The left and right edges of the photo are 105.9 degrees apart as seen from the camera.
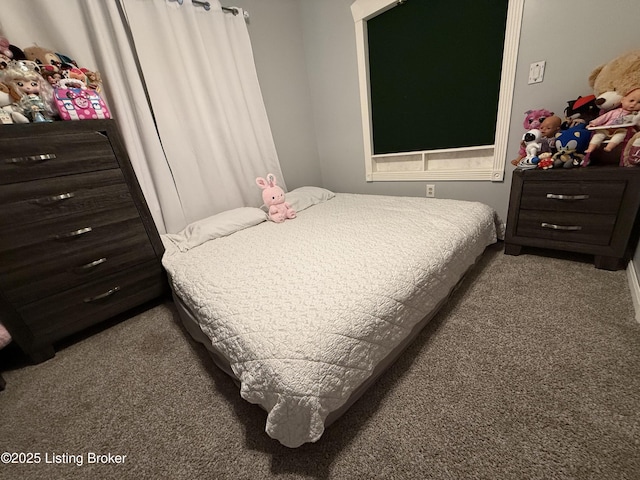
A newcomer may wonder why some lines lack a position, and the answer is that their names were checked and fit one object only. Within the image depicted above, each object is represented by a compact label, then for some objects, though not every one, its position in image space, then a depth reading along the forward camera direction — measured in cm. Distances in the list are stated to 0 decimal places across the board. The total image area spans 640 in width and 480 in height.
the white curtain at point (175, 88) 146
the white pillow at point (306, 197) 218
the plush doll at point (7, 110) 113
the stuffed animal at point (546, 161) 146
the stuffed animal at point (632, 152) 121
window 165
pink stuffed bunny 189
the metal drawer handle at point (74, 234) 125
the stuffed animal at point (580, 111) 134
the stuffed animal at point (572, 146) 139
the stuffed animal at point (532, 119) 153
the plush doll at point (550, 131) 148
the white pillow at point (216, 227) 163
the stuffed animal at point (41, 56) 129
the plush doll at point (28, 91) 119
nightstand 129
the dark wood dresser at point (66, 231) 114
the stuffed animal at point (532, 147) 150
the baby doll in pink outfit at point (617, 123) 122
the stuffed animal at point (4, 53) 119
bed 67
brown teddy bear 122
